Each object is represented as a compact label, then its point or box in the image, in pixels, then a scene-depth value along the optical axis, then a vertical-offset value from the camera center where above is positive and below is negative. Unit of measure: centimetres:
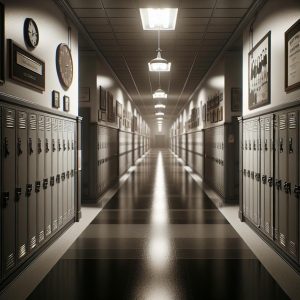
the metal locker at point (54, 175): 502 -39
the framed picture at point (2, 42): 344 +92
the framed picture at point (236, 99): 828 +96
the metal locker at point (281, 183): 431 -46
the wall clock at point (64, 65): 539 +118
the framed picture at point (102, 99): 868 +105
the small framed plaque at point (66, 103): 575 +63
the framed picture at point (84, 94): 813 +107
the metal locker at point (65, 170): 559 -38
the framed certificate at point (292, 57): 395 +92
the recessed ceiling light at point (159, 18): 531 +177
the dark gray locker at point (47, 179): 473 -42
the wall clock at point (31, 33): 406 +123
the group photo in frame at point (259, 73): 512 +102
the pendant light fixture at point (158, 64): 676 +141
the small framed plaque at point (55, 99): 516 +62
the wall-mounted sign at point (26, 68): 371 +82
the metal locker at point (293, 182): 391 -42
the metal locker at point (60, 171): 530 -36
